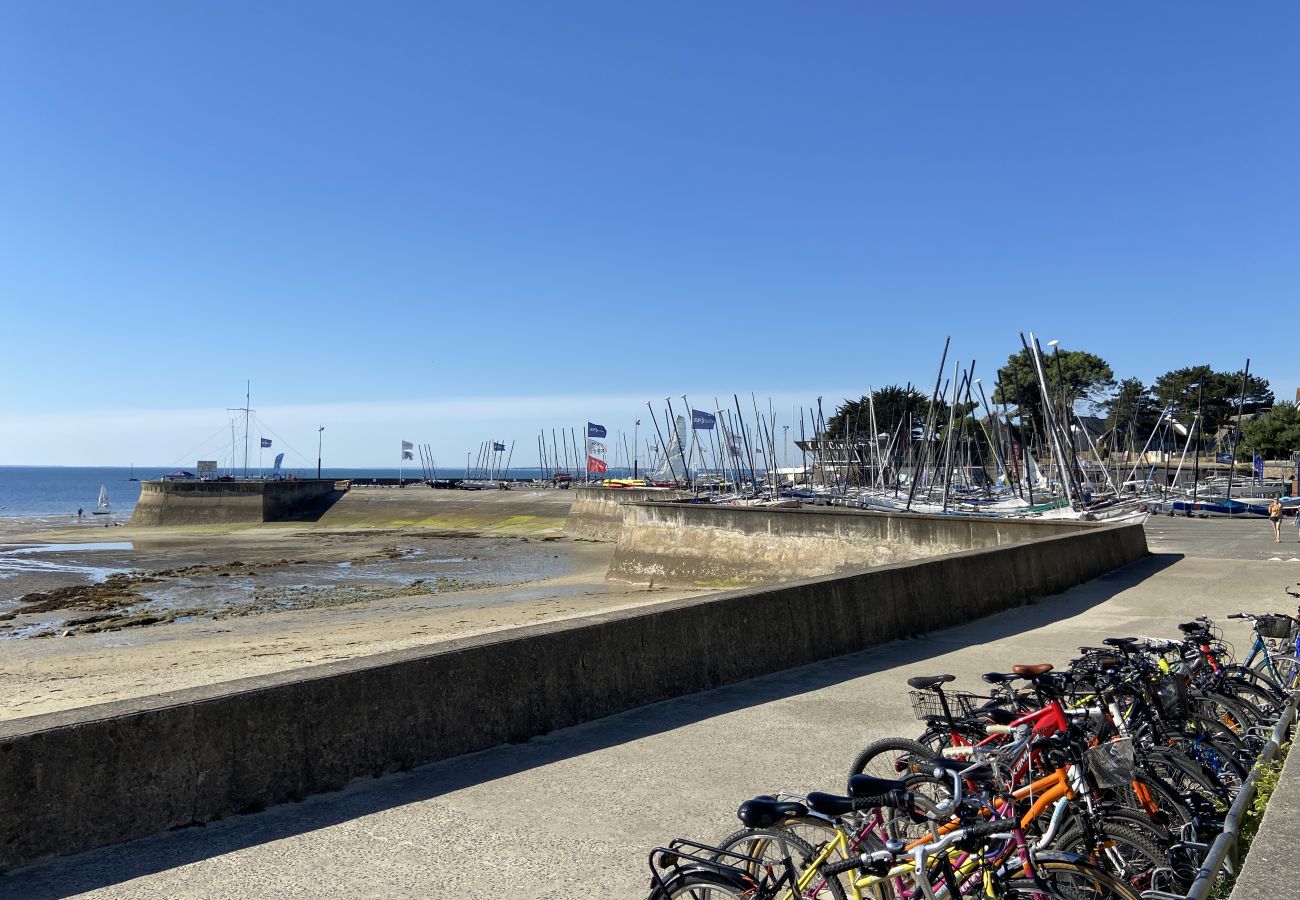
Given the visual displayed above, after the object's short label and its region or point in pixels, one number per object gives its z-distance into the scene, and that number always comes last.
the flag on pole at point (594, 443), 100.00
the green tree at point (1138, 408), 101.94
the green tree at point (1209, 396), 95.81
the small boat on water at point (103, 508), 99.81
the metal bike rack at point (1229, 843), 3.07
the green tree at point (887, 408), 124.00
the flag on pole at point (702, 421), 84.00
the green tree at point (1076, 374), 110.75
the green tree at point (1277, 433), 74.31
